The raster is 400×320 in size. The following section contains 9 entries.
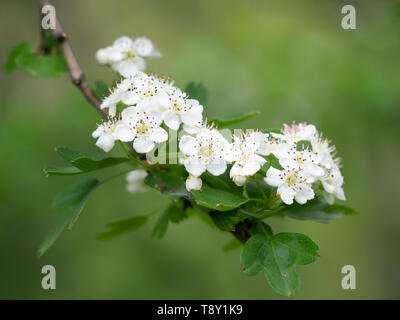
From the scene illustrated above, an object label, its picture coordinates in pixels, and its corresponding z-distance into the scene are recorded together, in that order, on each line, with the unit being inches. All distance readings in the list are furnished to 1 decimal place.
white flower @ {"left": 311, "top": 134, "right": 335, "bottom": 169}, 12.0
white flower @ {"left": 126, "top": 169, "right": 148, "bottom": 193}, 13.3
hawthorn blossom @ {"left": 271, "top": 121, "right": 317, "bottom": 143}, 11.9
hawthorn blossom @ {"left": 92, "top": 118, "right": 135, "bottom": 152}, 11.6
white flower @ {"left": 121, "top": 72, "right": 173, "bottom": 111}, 11.7
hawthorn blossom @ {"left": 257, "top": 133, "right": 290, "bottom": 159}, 11.7
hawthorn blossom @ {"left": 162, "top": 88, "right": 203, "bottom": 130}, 11.7
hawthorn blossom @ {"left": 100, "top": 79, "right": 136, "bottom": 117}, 11.8
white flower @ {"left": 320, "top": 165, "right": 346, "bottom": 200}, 11.8
